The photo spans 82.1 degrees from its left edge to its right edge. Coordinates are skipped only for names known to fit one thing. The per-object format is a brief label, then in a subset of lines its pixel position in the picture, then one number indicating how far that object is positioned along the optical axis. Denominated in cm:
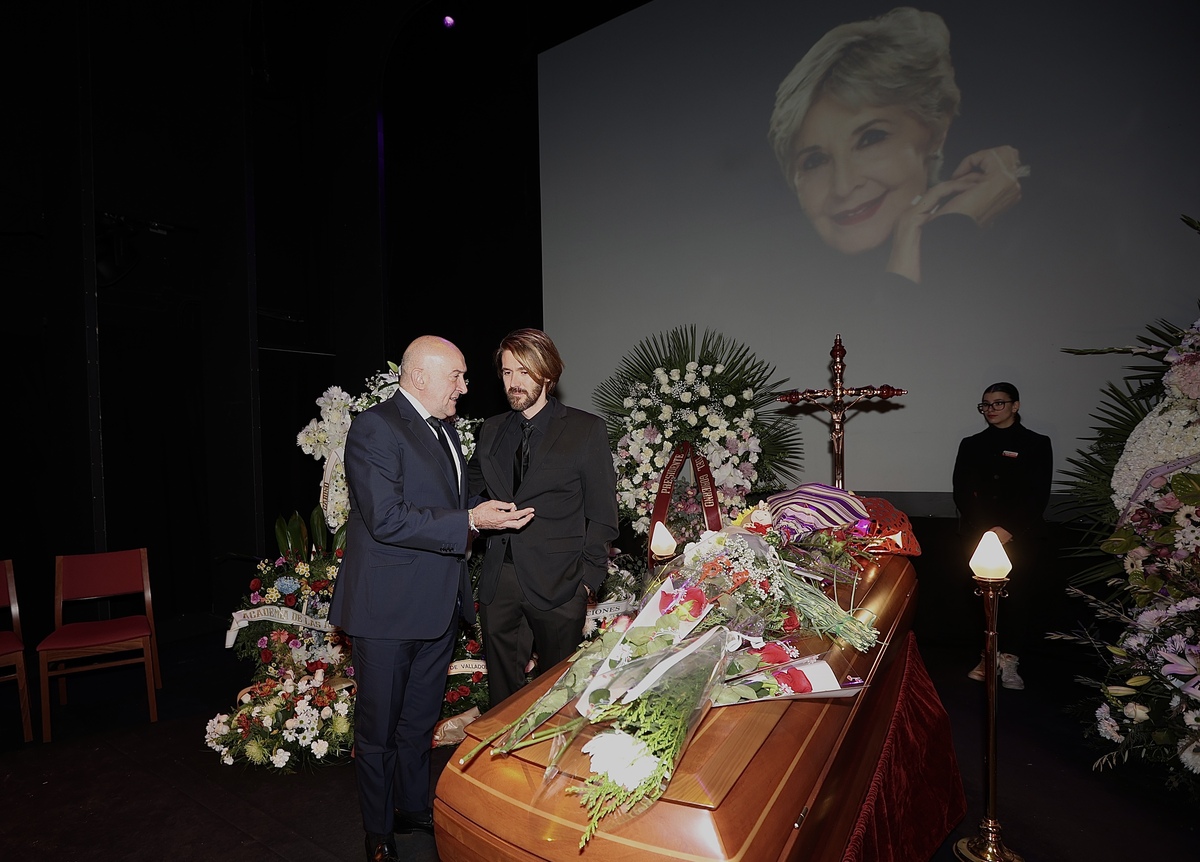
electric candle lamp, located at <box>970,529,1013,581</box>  189
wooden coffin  95
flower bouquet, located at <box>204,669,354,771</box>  294
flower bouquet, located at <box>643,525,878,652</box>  146
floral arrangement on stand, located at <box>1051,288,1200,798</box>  257
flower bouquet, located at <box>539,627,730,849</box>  98
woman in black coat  363
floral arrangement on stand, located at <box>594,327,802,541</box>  398
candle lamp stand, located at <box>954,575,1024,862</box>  193
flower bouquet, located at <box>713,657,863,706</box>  125
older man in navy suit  207
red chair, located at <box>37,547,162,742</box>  340
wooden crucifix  340
